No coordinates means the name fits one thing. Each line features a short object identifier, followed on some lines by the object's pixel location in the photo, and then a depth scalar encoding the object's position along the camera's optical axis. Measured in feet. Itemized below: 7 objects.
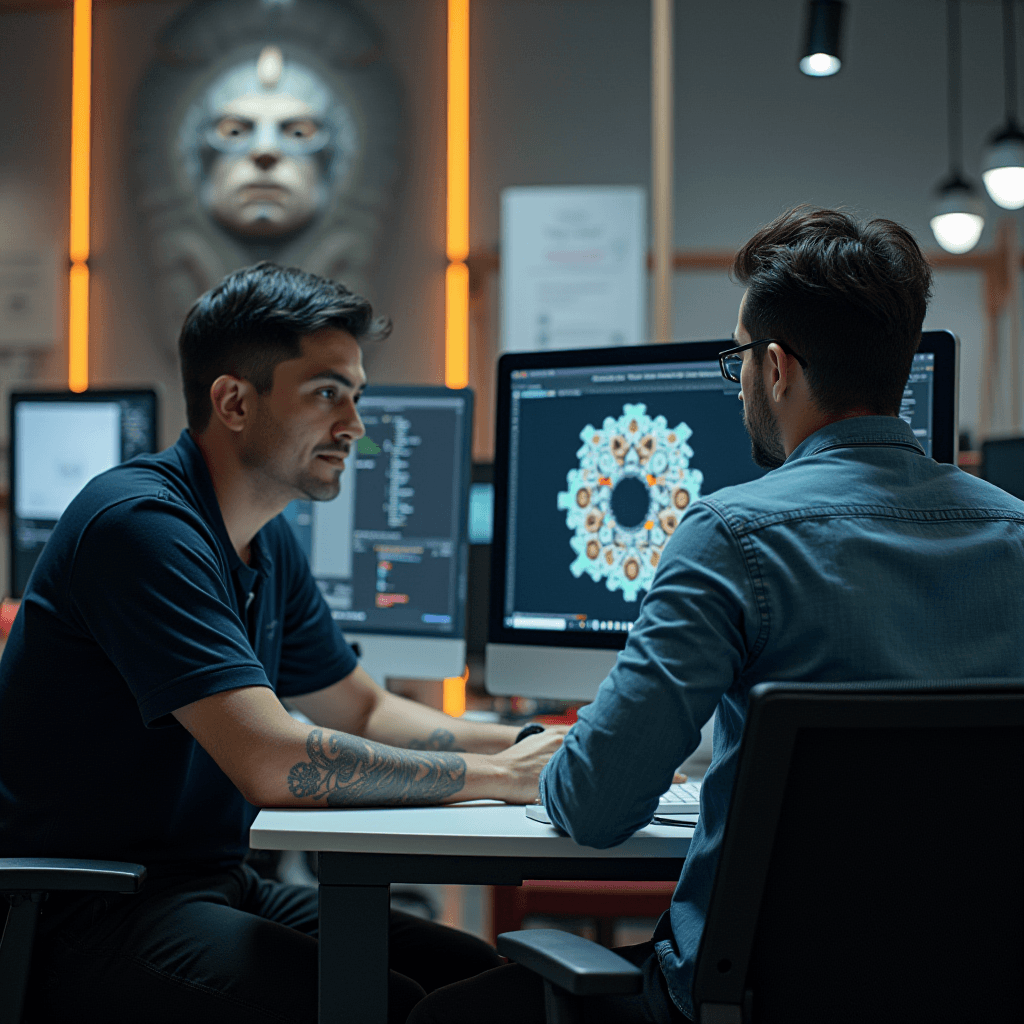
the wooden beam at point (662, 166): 11.89
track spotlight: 10.57
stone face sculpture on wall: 14.85
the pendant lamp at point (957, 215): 13.64
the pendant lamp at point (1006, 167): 12.85
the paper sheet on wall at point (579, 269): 13.99
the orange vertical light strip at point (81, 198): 15.30
